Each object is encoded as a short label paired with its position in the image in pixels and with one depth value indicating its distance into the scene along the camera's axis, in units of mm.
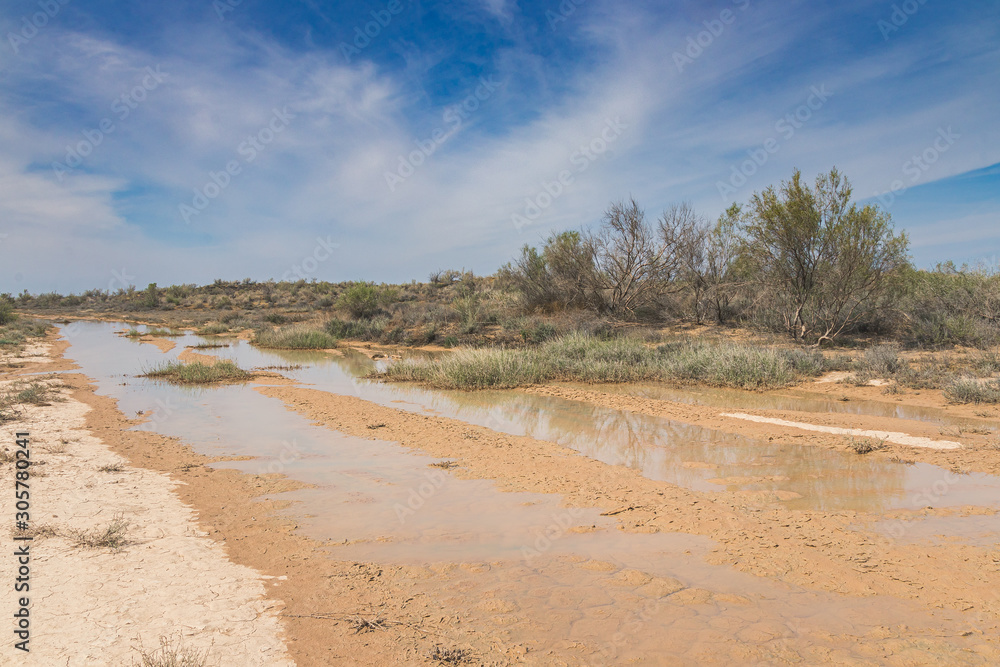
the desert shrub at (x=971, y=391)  10328
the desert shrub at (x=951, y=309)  16047
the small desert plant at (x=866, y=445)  7582
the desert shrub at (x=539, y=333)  20734
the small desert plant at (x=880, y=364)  12898
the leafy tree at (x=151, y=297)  54022
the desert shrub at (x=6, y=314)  32059
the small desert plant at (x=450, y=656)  3219
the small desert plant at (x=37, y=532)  4652
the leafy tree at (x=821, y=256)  17266
